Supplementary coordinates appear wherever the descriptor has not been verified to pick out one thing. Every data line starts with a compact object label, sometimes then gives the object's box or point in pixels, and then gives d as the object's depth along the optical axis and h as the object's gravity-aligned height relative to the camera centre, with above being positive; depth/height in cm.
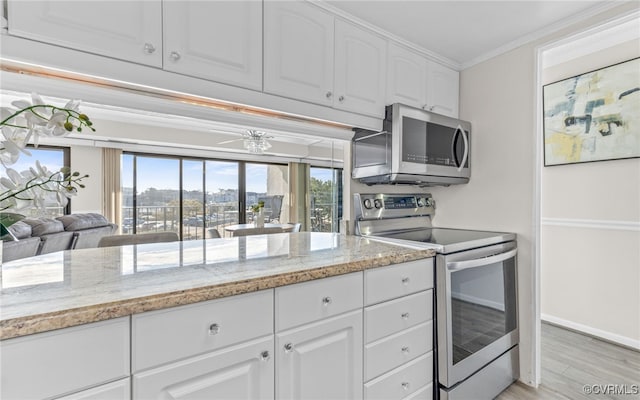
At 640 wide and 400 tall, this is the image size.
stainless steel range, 150 -57
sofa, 231 -34
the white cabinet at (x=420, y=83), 186 +79
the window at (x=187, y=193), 546 +12
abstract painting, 221 +67
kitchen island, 71 -38
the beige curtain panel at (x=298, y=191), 687 +18
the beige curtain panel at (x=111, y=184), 512 +26
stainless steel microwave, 179 +32
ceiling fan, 444 +89
